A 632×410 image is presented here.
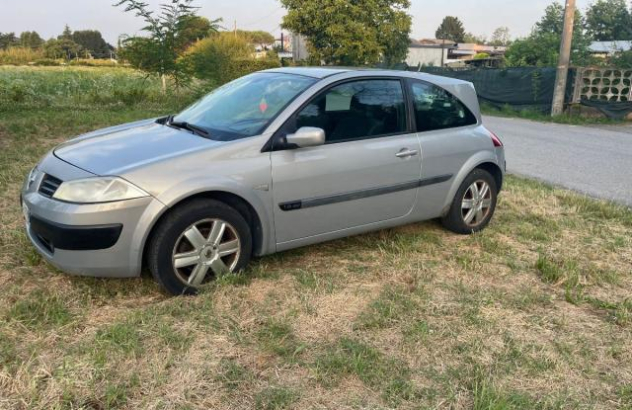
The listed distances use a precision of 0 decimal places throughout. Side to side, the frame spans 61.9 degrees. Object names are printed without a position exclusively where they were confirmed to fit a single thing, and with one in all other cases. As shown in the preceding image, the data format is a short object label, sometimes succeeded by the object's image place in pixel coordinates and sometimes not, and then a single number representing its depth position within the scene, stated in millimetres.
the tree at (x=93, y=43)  84938
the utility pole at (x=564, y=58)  15836
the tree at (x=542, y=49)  21359
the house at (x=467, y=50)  76750
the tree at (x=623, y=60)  17156
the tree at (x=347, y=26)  28500
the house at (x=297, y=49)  42094
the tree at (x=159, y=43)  12836
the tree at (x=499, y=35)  107212
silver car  3119
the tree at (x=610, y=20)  50438
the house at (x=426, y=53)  61197
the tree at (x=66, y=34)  86119
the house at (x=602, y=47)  18823
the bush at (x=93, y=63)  50781
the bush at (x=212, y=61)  13602
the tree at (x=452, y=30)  119438
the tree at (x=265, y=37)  80425
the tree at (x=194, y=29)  13219
